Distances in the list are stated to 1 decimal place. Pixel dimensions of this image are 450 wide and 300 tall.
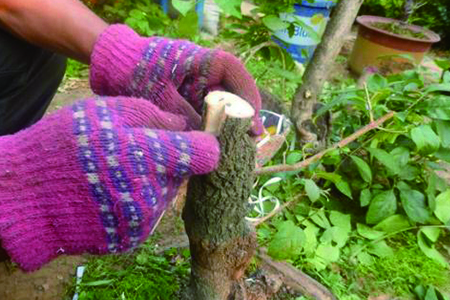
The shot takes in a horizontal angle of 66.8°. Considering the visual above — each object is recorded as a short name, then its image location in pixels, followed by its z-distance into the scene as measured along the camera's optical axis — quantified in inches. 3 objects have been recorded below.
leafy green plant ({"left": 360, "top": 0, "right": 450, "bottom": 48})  68.6
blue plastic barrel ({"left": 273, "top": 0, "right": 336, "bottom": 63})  46.9
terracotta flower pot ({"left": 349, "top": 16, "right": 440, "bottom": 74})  47.9
